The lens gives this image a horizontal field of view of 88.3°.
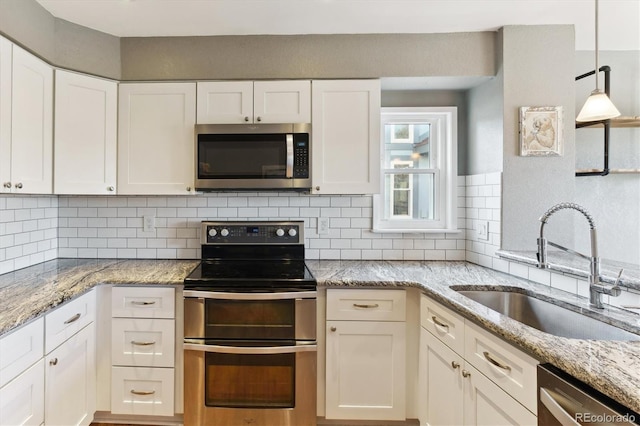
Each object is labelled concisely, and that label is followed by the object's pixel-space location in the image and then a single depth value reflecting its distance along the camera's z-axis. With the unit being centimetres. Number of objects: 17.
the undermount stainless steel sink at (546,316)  125
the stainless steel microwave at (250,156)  207
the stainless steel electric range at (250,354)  178
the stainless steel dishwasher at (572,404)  79
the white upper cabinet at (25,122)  160
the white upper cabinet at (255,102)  212
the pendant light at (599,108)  144
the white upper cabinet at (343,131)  212
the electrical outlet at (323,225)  241
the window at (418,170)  244
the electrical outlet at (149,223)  241
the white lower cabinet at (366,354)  183
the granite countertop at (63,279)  134
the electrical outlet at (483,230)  216
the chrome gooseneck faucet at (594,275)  130
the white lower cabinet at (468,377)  111
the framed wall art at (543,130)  197
